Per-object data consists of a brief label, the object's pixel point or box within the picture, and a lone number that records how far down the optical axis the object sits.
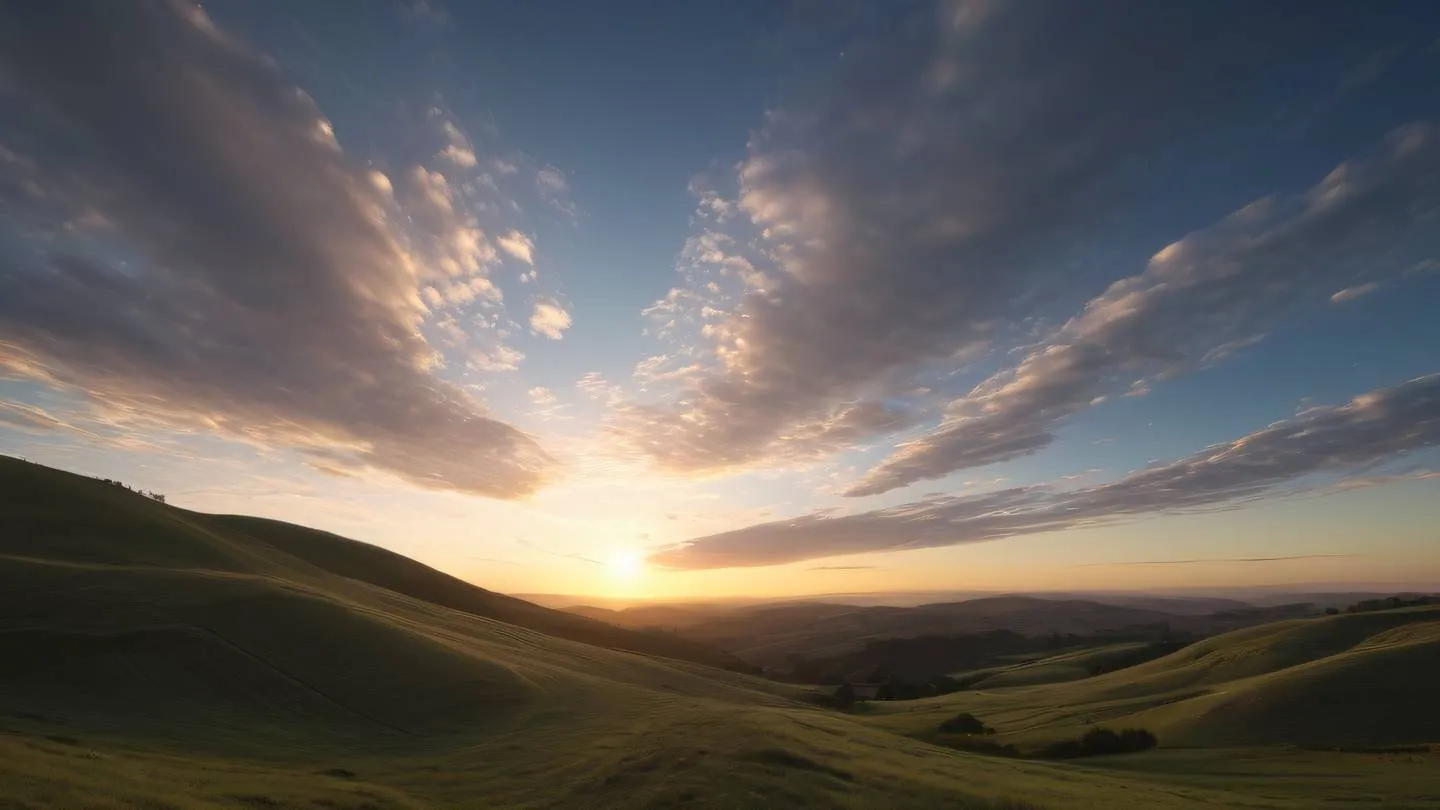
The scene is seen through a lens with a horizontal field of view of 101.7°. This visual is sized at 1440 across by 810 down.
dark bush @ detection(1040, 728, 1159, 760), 47.85
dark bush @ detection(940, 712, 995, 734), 59.18
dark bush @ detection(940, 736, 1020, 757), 48.41
